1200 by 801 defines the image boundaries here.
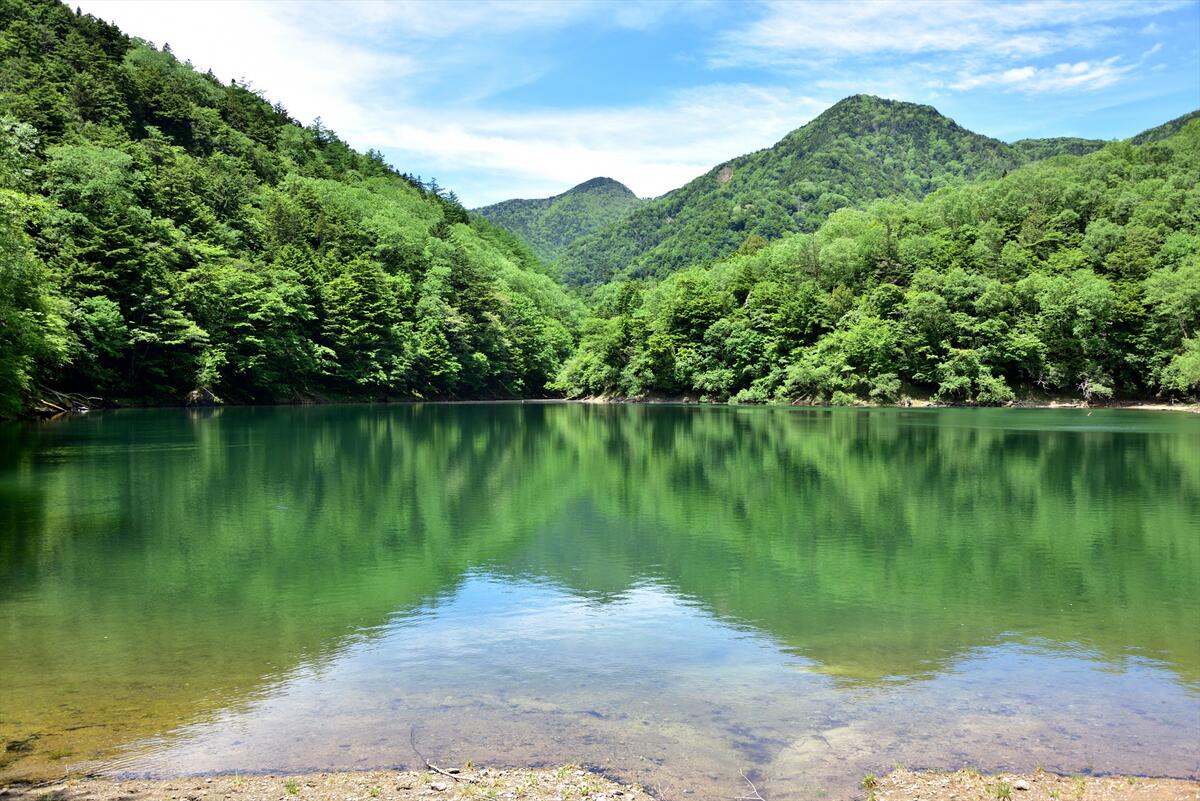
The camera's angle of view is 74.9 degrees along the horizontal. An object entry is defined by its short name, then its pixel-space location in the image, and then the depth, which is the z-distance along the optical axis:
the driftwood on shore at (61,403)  47.28
